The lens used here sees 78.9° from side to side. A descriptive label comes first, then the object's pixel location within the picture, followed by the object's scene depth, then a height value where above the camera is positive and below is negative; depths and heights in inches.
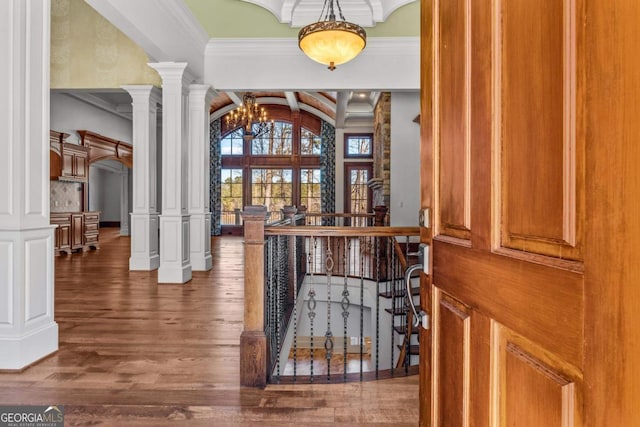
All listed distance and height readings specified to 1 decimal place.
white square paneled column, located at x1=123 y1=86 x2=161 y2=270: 237.9 +17.9
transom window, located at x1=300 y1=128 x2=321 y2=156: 519.5 +90.4
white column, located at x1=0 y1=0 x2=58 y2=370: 95.3 +5.9
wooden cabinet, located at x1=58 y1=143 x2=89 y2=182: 307.4 +39.6
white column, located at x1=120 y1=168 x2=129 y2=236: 478.6 +7.9
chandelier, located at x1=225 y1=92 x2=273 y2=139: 363.9 +94.2
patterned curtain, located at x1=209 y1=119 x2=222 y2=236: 518.3 +49.8
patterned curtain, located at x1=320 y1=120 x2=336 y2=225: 496.7 +59.4
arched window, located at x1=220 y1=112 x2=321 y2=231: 518.6 +58.4
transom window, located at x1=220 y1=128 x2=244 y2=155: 527.8 +90.3
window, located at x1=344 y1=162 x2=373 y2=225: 481.4 +30.6
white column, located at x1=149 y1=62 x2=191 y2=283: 200.4 +17.4
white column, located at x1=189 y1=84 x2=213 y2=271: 228.8 +21.0
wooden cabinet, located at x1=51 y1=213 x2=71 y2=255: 290.6 -16.5
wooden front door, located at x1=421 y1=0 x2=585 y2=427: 24.5 -0.1
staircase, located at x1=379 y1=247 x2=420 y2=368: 193.3 -52.1
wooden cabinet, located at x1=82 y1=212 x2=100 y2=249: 326.3 -16.3
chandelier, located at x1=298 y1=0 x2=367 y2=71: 150.7 +68.1
